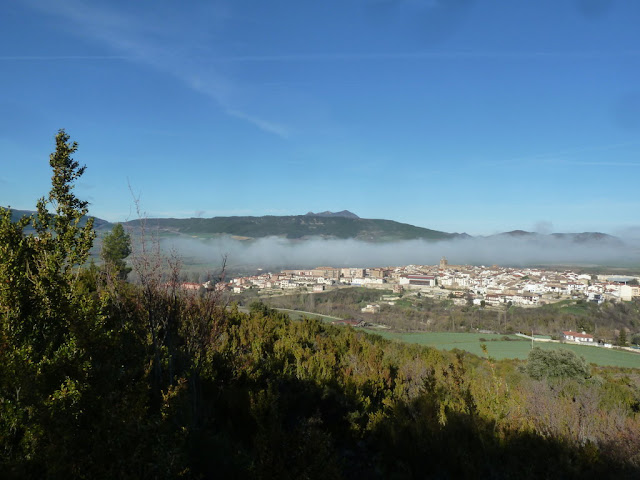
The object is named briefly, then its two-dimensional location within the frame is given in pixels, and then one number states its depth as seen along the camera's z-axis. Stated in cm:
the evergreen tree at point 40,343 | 313
